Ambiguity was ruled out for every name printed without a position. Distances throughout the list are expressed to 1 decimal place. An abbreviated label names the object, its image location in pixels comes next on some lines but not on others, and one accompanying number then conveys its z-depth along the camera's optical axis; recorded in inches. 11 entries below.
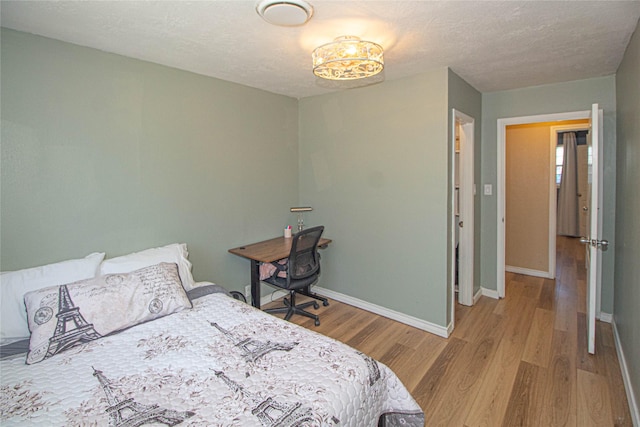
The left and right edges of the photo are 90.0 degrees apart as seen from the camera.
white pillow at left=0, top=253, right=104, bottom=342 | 68.8
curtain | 272.5
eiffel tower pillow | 65.7
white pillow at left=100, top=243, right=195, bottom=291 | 86.6
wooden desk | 118.0
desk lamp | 149.2
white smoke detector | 63.4
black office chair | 119.0
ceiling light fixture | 77.7
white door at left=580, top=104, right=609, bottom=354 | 95.8
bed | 49.8
